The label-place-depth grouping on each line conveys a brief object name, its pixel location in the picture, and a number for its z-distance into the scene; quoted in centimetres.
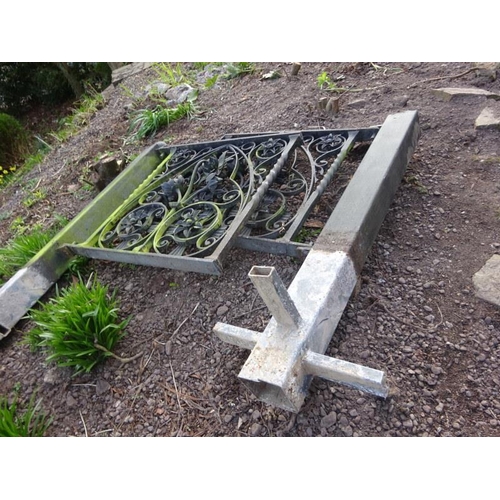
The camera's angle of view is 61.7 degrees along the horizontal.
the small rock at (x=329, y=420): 175
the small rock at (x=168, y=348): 232
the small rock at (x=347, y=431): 171
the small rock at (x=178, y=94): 509
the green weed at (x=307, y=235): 259
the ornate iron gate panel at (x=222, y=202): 241
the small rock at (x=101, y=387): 226
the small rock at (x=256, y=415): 186
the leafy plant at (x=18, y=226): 404
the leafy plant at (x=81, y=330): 231
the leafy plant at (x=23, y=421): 205
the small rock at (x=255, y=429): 182
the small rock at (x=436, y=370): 181
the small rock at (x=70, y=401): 225
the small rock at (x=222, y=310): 239
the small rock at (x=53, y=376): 239
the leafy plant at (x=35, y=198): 440
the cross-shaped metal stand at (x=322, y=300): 152
